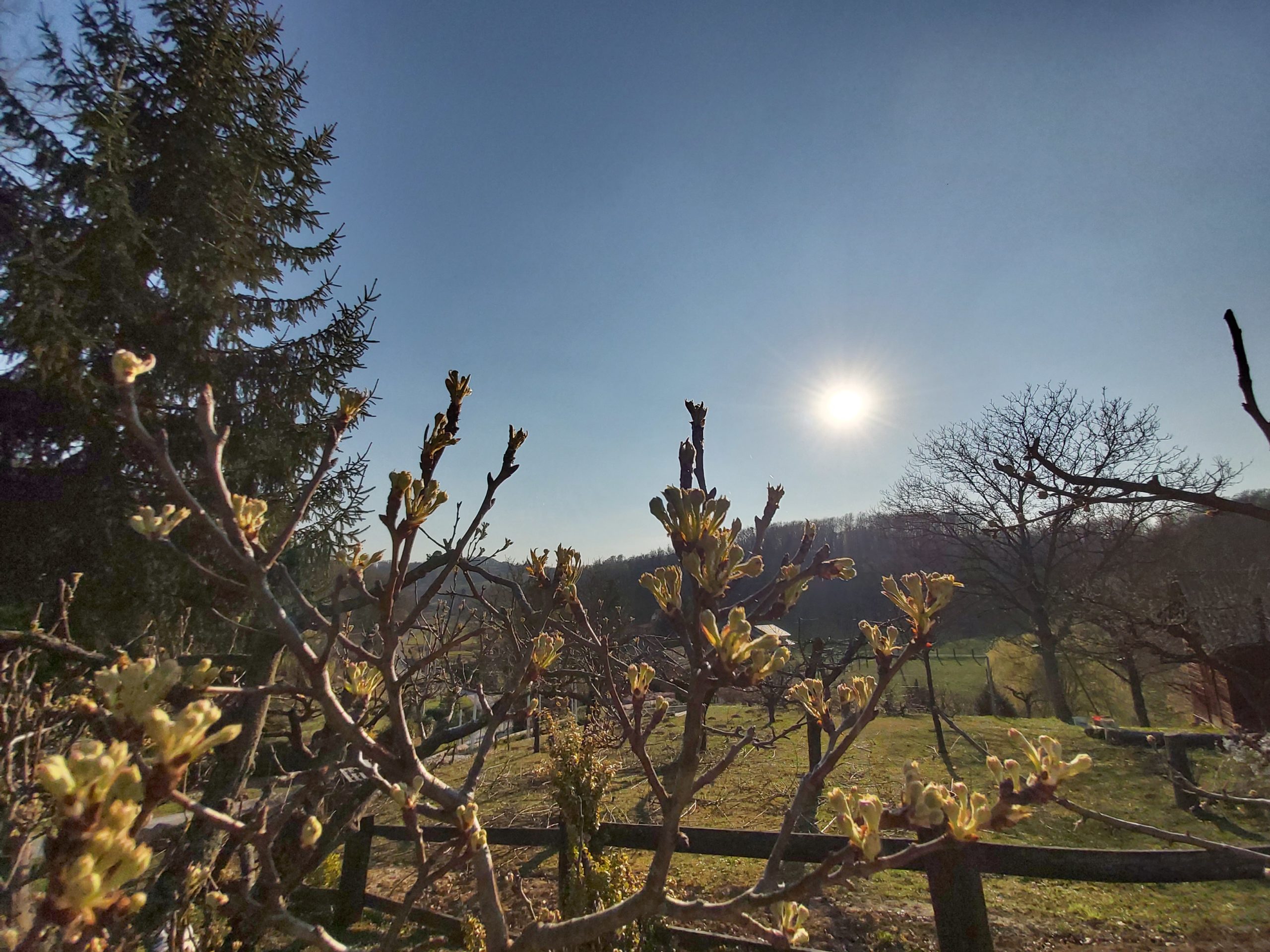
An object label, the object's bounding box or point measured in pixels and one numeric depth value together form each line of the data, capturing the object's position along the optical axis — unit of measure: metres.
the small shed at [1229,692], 8.81
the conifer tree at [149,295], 6.64
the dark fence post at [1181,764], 7.02
